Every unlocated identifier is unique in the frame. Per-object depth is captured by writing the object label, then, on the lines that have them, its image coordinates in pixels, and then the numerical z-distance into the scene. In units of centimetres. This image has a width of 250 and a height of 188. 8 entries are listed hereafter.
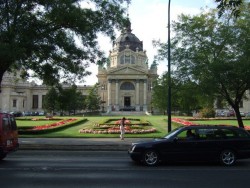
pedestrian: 2445
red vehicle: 1380
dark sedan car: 1333
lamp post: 2285
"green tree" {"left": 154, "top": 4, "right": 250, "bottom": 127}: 2381
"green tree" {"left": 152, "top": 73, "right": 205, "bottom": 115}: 2564
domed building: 12331
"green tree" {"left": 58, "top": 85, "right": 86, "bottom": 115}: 2644
